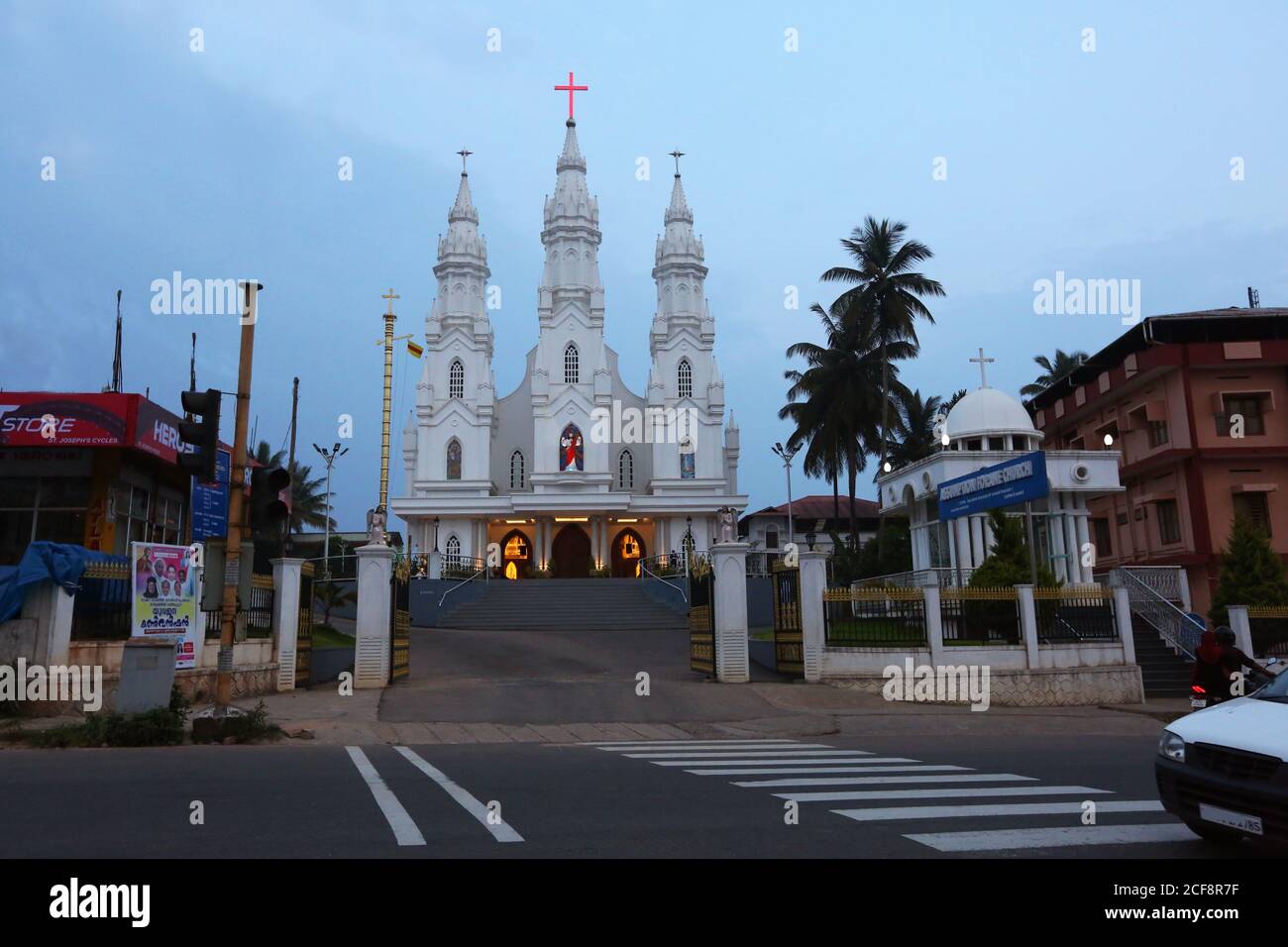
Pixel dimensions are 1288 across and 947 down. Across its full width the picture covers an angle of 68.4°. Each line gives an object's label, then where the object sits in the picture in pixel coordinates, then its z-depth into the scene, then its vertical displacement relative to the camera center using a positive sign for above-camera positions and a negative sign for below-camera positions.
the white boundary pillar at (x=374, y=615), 18.47 -0.16
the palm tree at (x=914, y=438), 53.38 +8.83
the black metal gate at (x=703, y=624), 19.28 -0.51
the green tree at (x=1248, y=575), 21.83 +0.29
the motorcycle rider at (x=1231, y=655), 10.17 -0.73
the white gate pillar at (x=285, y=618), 17.92 -0.17
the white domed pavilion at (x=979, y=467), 27.30 +3.08
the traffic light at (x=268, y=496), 11.00 +1.32
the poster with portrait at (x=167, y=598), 14.89 +0.22
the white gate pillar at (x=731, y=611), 18.64 -0.25
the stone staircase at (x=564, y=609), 32.78 -0.25
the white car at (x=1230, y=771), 5.14 -1.05
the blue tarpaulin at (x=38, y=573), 13.71 +0.62
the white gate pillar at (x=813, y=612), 18.28 -0.30
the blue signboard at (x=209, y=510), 21.19 +2.32
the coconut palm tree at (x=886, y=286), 40.38 +13.19
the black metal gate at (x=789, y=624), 18.67 -0.53
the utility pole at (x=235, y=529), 11.83 +1.03
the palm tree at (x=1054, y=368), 53.09 +12.56
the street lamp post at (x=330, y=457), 44.92 +7.28
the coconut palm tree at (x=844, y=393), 41.31 +8.86
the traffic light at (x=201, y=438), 10.80 +1.98
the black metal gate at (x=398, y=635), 19.23 -0.60
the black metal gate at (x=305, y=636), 18.62 -0.54
